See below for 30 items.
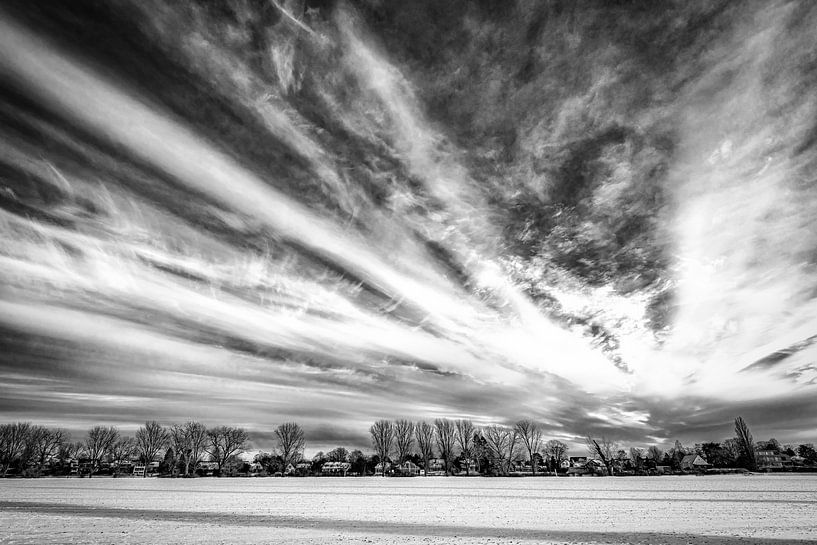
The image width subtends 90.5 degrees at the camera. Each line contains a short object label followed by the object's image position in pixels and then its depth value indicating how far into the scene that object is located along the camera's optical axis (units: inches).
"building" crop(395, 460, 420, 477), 6092.5
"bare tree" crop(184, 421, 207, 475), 5679.1
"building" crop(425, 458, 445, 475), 7148.1
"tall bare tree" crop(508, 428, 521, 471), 5826.8
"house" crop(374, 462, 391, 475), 6338.6
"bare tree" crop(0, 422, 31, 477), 5062.0
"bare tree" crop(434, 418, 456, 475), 6156.5
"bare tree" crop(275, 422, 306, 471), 5964.6
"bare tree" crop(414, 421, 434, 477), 6289.4
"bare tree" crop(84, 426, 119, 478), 5812.0
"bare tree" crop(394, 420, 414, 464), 6235.2
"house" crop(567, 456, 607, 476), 5493.1
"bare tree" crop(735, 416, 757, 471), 5123.0
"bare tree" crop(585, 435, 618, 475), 5920.3
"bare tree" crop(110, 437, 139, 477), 6077.8
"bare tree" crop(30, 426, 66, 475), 5541.3
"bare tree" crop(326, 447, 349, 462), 7559.1
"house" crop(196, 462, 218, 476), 6151.6
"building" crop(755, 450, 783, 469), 6621.1
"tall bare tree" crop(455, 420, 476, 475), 6127.0
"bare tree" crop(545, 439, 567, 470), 6151.6
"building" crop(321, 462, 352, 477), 6597.0
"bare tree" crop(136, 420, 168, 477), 6003.9
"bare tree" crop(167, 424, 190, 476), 5698.8
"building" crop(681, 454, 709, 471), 5334.6
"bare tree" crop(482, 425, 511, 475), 5705.7
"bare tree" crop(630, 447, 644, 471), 5285.4
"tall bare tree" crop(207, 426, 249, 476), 5836.6
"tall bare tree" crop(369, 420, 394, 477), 6112.2
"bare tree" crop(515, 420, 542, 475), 5793.8
